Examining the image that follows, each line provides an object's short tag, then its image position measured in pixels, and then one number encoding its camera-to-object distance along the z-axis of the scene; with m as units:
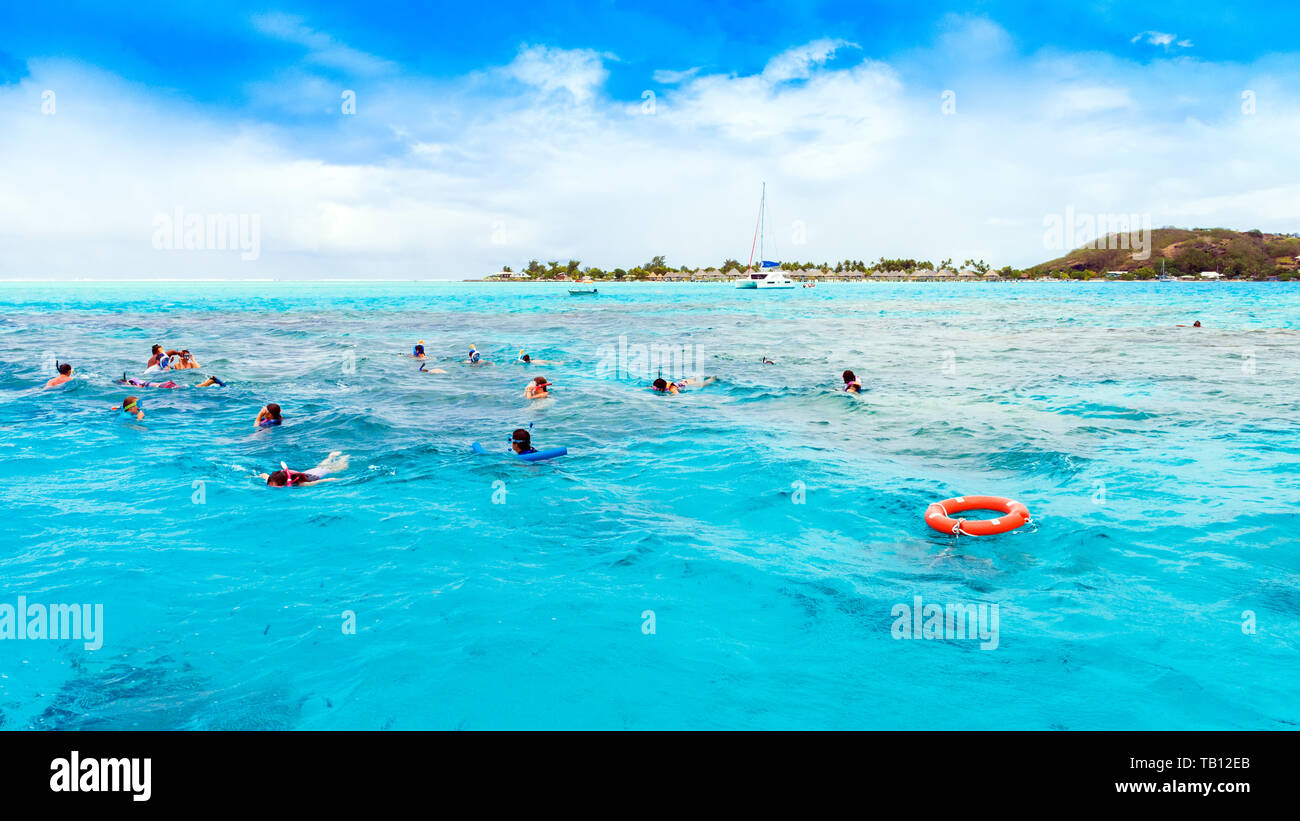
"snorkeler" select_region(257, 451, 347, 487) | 12.37
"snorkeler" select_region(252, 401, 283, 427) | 15.99
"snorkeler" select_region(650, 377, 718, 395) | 21.28
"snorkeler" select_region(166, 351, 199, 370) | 24.66
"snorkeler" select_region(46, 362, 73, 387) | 21.74
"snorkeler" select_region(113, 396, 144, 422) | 17.33
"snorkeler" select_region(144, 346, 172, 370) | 24.04
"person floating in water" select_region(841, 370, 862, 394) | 20.42
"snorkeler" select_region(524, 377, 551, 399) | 20.17
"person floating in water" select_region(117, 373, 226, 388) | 21.10
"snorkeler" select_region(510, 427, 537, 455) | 13.70
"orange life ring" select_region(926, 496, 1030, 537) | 9.76
